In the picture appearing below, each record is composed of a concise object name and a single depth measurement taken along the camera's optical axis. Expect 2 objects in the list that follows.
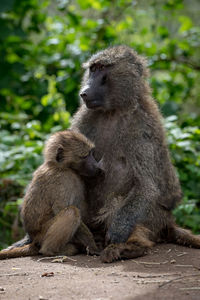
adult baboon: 8.93
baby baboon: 8.43
